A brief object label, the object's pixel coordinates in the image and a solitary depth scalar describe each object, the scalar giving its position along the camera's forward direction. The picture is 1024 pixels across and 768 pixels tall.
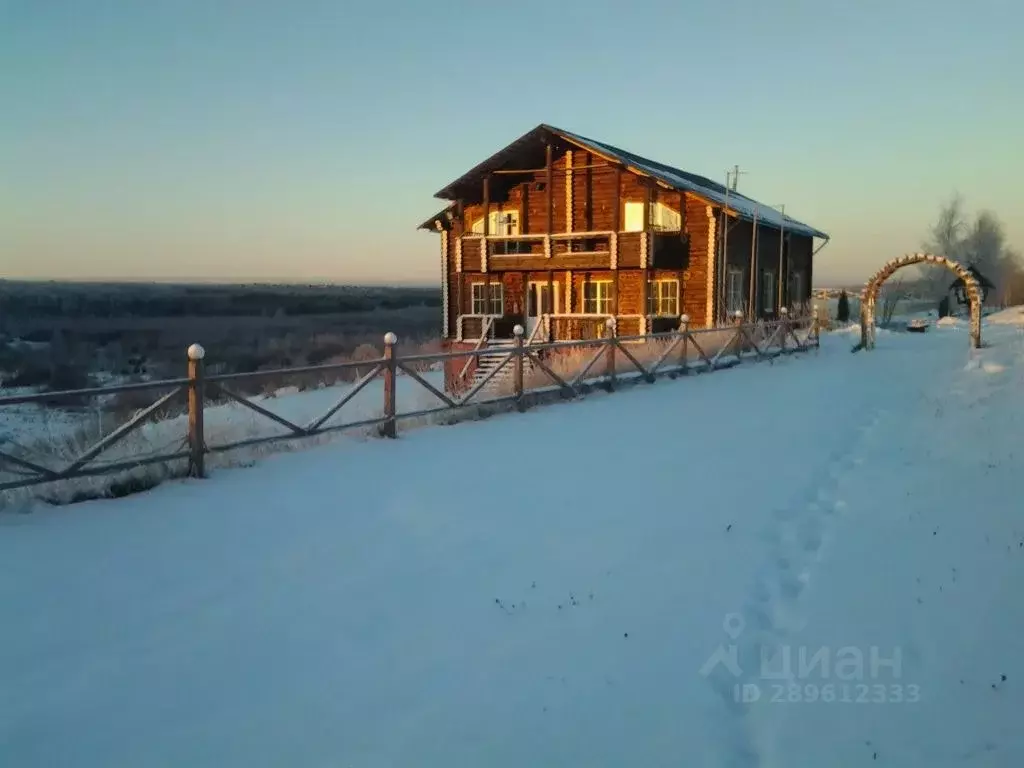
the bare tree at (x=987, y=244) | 68.00
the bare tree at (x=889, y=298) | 39.62
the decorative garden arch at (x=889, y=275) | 20.83
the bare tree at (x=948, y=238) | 66.50
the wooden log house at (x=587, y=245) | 21.16
